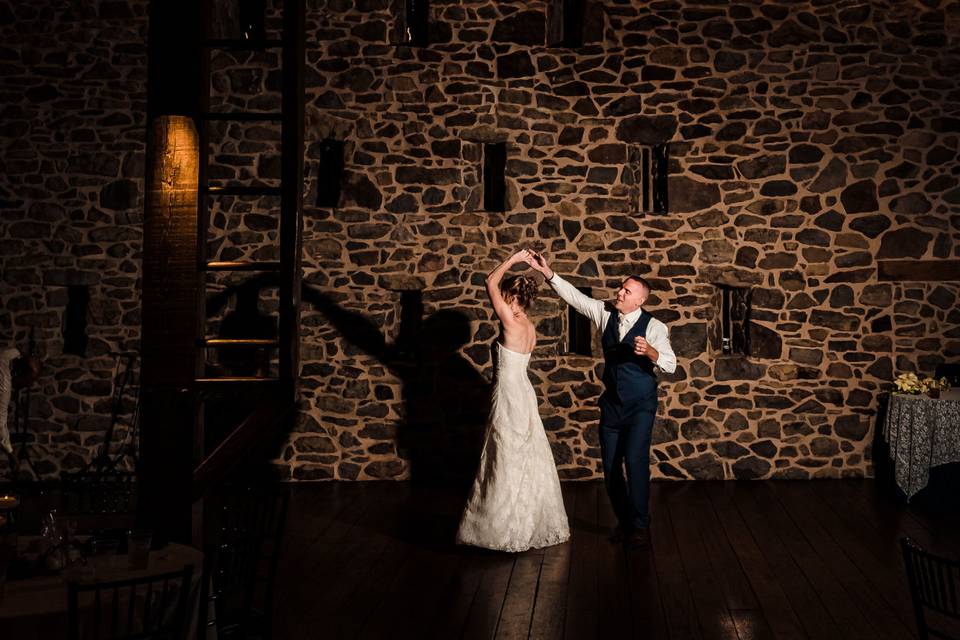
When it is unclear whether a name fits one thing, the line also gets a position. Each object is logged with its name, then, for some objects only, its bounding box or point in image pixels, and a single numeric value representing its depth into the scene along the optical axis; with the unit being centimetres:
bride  575
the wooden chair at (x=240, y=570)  386
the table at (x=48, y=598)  296
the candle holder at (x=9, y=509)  348
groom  602
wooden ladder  446
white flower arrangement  739
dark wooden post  415
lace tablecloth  707
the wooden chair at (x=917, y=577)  287
